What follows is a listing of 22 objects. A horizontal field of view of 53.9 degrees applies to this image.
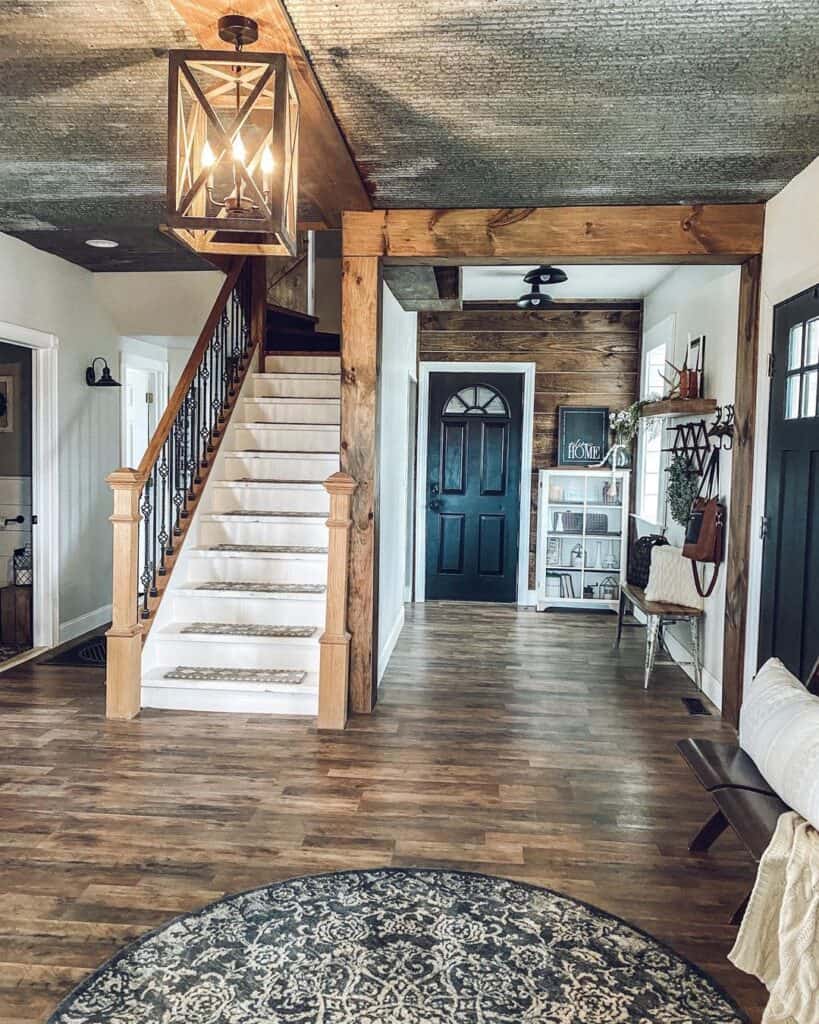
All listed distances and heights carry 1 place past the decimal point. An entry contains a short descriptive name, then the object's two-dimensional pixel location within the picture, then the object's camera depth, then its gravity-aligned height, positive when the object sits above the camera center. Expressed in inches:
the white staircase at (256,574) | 162.4 -26.3
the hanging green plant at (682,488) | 198.7 -4.5
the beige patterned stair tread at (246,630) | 169.9 -36.3
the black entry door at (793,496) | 127.0 -4.0
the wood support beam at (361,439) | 161.9 +4.8
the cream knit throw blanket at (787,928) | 66.4 -39.5
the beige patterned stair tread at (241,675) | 162.7 -44.1
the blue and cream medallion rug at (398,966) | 75.9 -51.4
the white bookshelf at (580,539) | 281.1 -25.0
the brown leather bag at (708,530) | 173.3 -13.0
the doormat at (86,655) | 197.8 -50.6
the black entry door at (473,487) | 289.1 -8.0
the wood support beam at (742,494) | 156.1 -4.6
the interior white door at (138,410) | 271.7 +16.3
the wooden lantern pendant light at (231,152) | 76.7 +29.7
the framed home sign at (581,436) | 282.7 +11.0
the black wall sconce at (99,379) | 227.9 +22.1
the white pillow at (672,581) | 190.1 -26.7
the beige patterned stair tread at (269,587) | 177.3 -28.4
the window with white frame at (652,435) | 241.0 +10.9
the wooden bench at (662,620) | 183.8 -35.4
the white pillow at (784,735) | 75.1 -27.4
